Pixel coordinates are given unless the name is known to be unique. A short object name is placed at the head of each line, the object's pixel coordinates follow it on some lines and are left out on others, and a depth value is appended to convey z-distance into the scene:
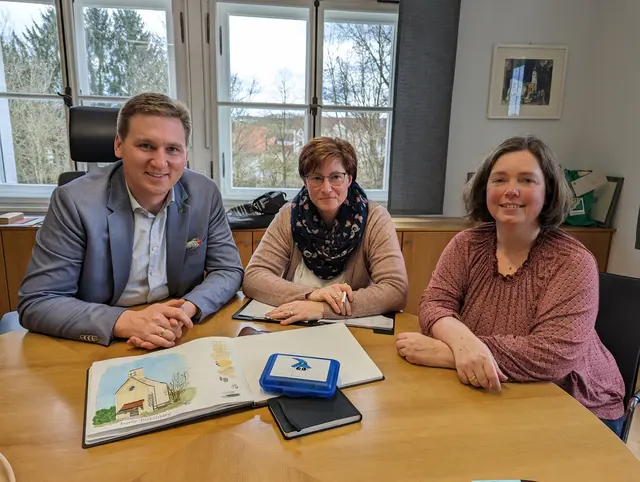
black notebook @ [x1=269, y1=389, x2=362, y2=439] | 0.78
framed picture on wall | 2.92
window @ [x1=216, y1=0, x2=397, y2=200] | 2.88
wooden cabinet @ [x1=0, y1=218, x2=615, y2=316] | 2.46
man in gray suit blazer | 1.13
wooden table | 0.68
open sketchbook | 0.79
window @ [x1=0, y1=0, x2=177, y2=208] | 2.73
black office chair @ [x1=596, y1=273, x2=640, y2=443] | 1.24
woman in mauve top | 1.02
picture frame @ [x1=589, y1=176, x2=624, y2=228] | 2.72
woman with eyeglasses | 1.44
